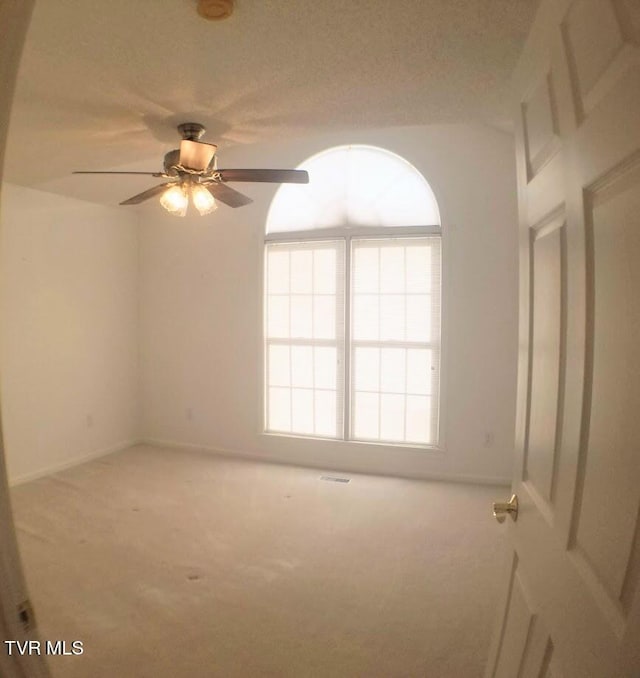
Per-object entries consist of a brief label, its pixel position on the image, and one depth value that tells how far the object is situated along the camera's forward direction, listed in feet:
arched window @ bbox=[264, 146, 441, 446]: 14.44
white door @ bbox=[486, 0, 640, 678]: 2.10
